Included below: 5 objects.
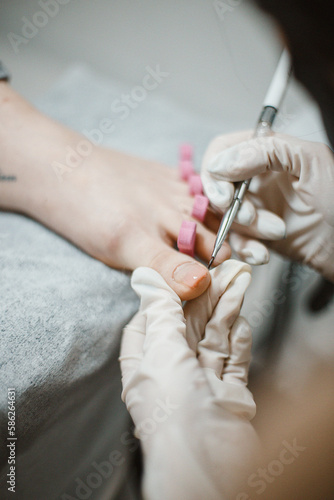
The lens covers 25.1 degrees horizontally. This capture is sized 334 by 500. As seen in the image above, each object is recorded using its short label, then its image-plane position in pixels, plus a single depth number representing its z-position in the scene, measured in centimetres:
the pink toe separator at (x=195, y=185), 41
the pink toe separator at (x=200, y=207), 39
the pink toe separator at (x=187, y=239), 37
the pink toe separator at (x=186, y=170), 44
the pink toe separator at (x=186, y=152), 46
